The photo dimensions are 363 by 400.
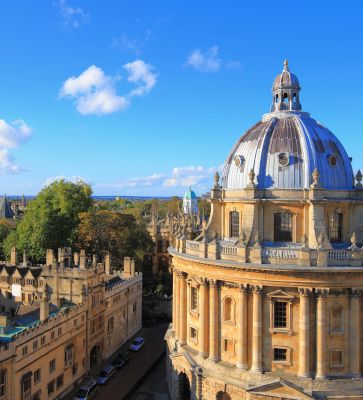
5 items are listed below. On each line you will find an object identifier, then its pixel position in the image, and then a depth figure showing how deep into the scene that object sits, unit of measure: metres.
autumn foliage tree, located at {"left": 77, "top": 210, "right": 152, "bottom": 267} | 65.81
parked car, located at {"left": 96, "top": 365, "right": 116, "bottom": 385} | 40.15
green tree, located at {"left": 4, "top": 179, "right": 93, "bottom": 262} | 65.50
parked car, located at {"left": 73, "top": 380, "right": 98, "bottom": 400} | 36.94
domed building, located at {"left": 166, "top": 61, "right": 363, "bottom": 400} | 30.89
